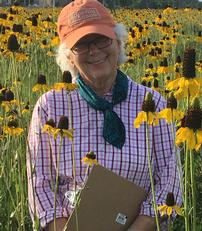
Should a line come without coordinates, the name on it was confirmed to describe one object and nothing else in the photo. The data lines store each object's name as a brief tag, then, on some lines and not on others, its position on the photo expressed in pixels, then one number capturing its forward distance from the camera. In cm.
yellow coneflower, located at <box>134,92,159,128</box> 193
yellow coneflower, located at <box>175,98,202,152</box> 163
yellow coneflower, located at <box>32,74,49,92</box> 339
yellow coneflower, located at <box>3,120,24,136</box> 252
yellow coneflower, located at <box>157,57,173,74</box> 454
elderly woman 244
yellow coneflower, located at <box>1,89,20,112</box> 279
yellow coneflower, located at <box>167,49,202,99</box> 183
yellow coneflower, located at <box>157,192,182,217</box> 218
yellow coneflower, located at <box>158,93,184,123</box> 196
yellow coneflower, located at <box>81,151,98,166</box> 228
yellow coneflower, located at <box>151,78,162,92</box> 431
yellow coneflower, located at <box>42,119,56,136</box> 212
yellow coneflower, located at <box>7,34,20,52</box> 247
